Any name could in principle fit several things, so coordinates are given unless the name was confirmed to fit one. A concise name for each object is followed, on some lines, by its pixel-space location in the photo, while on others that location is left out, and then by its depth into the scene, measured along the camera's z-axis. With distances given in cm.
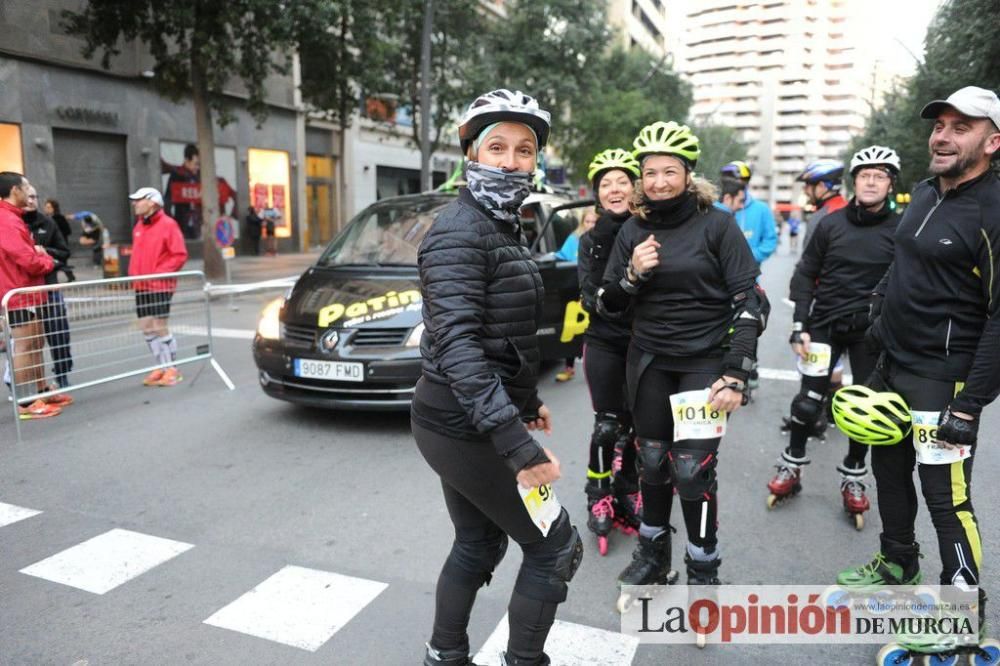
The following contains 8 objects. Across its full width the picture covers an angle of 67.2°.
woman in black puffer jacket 209
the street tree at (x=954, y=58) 1062
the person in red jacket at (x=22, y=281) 593
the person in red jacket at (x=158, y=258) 703
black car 558
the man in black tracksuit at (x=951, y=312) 267
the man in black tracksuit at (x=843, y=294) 421
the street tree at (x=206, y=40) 1466
